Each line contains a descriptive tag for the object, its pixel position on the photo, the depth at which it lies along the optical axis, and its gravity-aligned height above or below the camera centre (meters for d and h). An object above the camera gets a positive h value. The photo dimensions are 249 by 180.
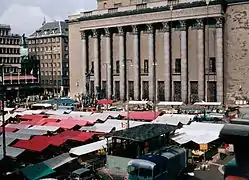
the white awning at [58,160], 28.04 -6.23
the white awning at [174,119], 41.78 -4.91
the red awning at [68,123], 42.16 -5.33
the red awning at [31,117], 48.49 -5.36
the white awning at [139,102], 62.69 -4.66
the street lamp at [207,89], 64.31 -2.81
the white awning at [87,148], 30.52 -5.76
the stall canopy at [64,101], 68.97 -4.89
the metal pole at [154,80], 68.81 -1.41
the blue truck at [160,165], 22.94 -5.45
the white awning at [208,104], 56.38 -4.43
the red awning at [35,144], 32.59 -5.79
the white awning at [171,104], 58.19 -4.56
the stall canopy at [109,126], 39.75 -5.33
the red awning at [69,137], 34.28 -5.60
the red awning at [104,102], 66.83 -4.81
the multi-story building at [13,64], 106.88 +2.58
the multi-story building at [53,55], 119.56 +5.24
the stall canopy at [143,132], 26.12 -4.06
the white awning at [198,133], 33.31 -5.21
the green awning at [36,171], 25.94 -6.35
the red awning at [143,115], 47.08 -5.08
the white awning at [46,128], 40.34 -5.51
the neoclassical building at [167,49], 62.62 +3.82
